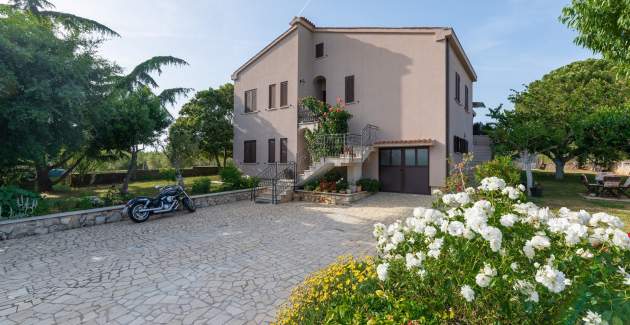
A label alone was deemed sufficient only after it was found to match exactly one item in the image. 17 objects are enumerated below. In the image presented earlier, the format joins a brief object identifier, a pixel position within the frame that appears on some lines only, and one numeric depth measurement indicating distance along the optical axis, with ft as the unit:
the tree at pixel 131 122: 34.24
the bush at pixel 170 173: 44.33
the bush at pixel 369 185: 42.96
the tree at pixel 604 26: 16.24
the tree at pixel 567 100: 54.60
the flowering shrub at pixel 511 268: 5.39
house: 41.37
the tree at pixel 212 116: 73.36
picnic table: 38.09
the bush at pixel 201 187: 37.65
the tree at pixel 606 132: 44.01
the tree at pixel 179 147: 42.11
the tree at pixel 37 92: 23.22
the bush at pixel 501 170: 29.51
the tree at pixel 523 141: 41.42
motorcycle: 26.61
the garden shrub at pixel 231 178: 42.26
